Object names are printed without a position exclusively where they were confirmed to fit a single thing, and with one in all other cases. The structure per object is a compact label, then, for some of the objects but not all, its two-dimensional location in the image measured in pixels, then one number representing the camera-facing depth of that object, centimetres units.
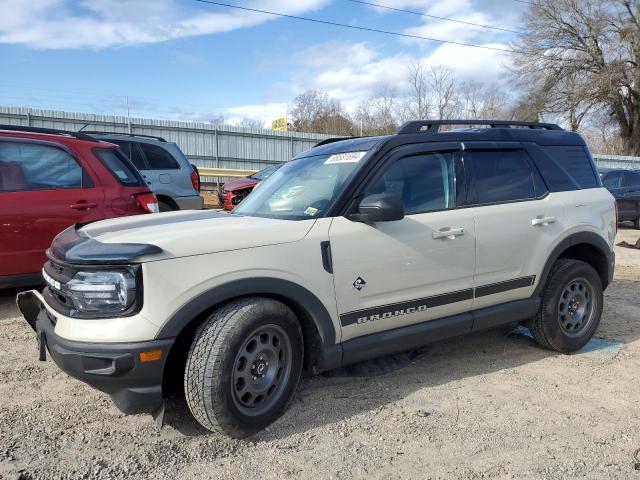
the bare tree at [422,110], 3512
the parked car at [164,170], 925
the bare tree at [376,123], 3716
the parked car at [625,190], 1395
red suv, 521
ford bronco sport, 283
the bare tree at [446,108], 3553
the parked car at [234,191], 1291
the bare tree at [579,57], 3656
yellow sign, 3612
